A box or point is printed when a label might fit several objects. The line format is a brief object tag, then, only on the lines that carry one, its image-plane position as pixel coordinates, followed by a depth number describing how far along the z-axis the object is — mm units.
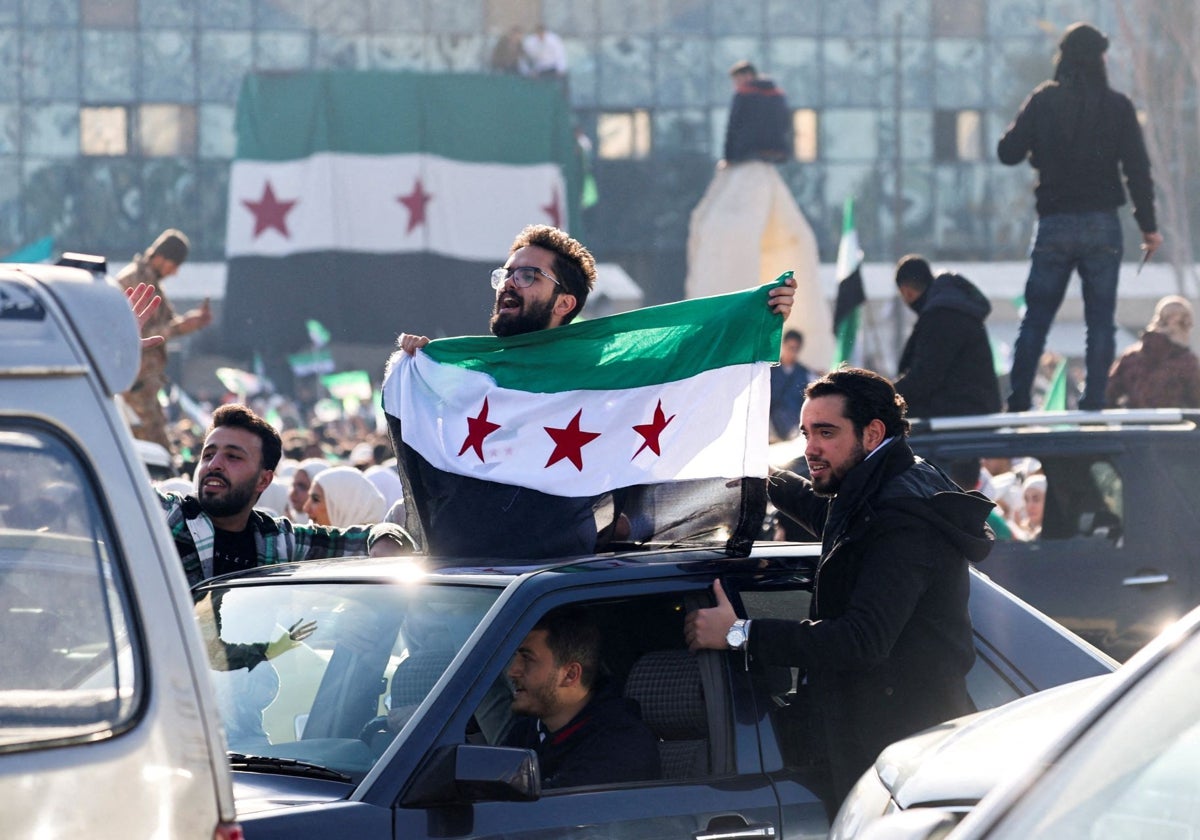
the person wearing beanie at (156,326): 23187
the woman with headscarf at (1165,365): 21828
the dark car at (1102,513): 16000
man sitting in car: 8570
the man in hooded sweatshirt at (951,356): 19953
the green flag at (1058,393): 29172
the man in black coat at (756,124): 31234
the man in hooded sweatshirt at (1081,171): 20906
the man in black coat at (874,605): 8820
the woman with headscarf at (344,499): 18625
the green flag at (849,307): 30187
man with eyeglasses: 10336
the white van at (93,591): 5566
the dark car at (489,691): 7742
